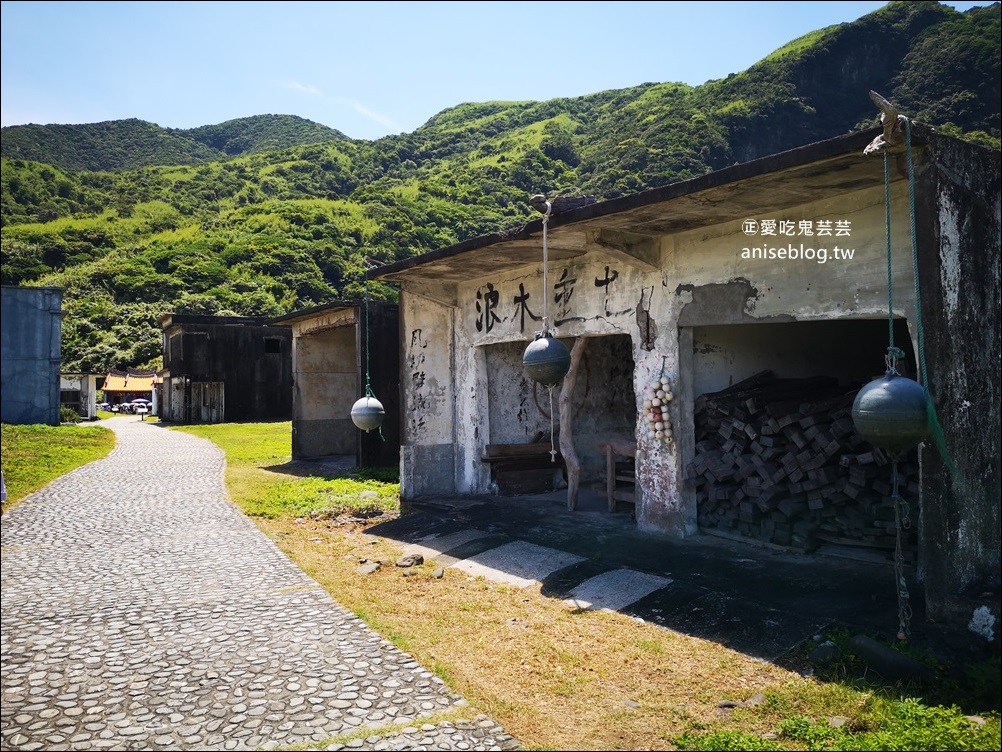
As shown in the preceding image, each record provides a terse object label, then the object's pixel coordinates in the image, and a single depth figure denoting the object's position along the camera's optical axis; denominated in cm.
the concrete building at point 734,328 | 540
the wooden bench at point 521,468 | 1184
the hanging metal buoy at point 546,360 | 710
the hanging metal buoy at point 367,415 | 1108
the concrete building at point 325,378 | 1772
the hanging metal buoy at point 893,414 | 457
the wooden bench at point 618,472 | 984
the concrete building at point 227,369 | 3650
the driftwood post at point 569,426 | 1056
